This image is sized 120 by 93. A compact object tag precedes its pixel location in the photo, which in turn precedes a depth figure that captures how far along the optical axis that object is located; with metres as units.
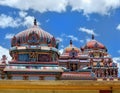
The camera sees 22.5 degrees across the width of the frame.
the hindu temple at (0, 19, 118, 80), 34.78
